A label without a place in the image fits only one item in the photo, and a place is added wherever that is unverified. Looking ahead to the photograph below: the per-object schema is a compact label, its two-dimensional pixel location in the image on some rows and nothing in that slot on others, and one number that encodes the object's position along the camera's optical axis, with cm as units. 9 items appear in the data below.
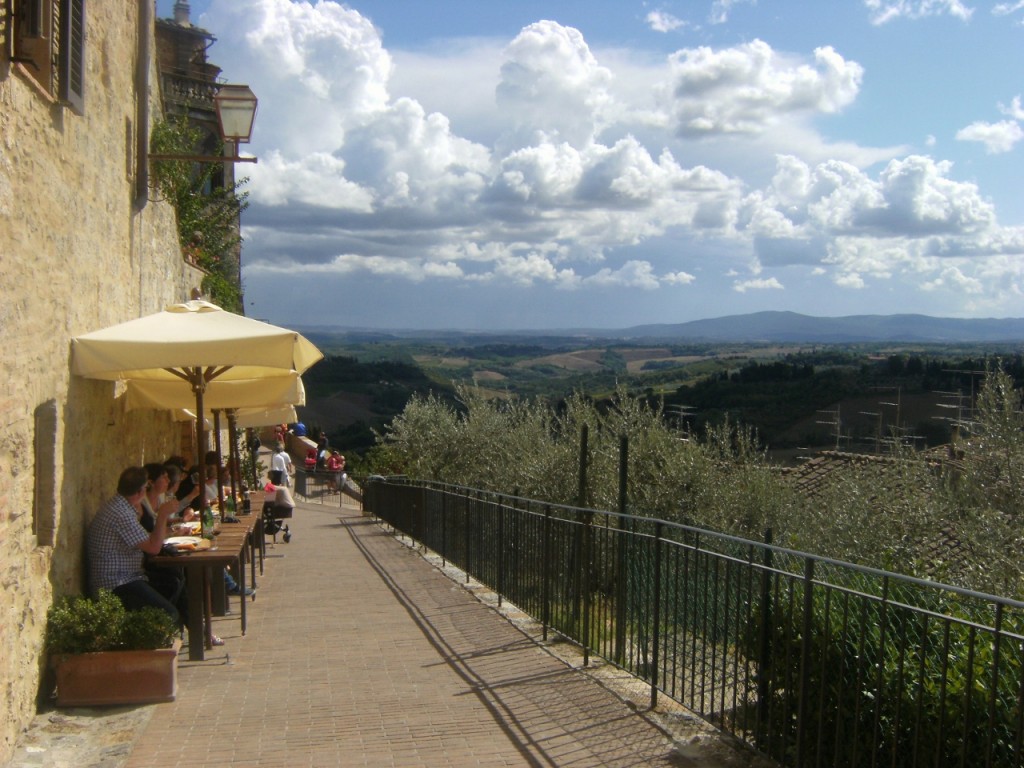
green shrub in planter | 620
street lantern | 1062
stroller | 1580
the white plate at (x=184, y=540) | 778
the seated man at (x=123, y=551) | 698
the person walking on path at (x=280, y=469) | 1867
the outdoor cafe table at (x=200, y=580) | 745
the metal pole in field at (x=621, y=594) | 696
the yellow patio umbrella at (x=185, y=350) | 691
